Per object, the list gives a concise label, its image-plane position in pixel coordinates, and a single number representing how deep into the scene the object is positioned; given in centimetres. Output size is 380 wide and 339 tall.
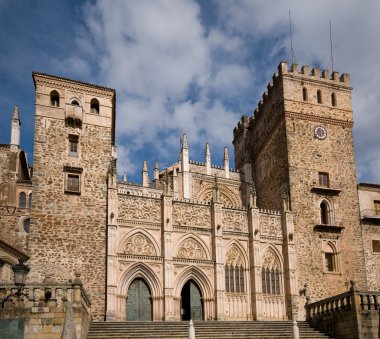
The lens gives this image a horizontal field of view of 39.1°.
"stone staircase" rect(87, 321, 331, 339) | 2434
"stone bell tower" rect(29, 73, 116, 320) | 2802
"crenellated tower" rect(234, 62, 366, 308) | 3403
